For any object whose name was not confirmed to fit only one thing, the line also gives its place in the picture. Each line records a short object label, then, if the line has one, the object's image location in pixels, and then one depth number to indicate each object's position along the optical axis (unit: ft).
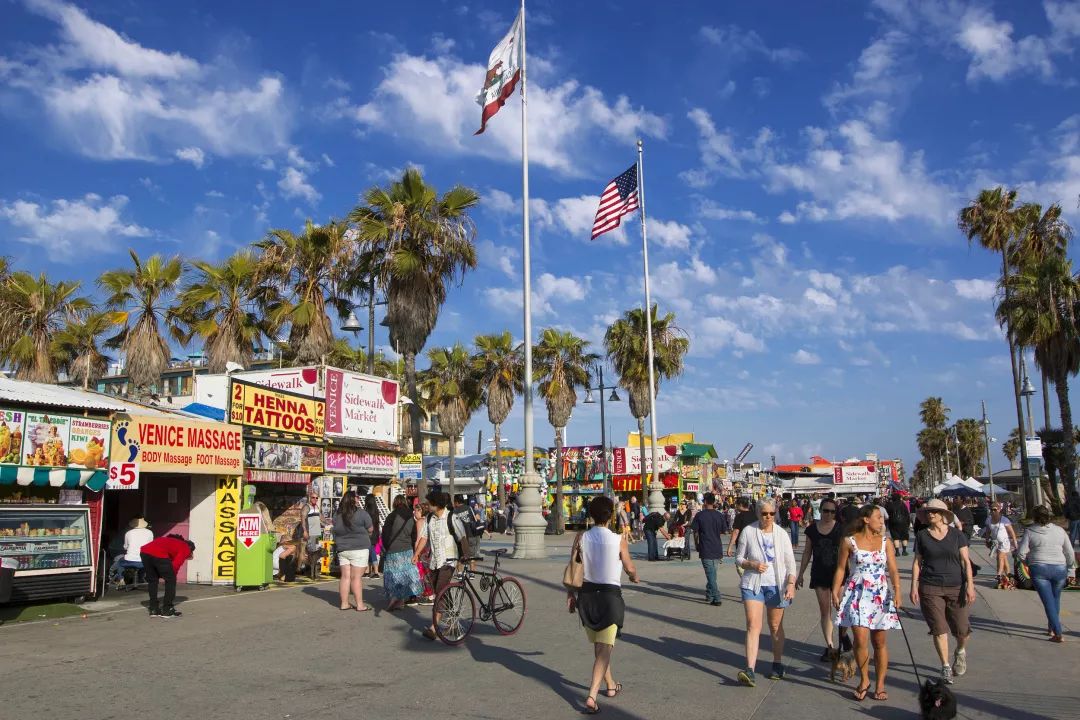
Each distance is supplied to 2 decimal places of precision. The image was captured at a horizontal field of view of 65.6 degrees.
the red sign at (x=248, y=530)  47.21
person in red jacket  37.63
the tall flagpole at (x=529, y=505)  67.26
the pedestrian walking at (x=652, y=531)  70.08
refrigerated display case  38.50
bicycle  30.71
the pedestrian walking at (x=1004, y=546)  44.68
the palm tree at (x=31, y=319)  87.25
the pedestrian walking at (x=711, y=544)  42.09
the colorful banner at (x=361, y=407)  65.82
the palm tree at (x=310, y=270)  82.79
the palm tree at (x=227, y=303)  85.76
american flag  85.61
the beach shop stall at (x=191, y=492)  46.55
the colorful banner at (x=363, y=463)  61.52
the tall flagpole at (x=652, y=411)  92.12
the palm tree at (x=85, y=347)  95.30
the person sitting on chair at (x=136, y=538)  44.39
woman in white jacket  23.89
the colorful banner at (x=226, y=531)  50.49
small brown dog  24.43
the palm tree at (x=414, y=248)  73.26
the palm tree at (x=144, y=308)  79.00
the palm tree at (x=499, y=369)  135.23
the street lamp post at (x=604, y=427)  127.24
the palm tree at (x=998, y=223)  119.75
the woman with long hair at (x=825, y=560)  27.73
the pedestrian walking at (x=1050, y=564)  30.91
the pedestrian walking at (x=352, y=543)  39.60
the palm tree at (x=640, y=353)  130.62
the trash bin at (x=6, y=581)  33.65
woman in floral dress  21.91
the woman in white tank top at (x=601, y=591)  21.02
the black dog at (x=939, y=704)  18.85
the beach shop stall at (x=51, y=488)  38.14
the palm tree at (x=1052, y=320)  109.29
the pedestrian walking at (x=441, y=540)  33.63
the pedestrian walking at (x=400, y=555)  37.37
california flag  72.64
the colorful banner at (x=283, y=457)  53.21
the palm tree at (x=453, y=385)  138.10
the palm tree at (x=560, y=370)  132.67
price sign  43.11
